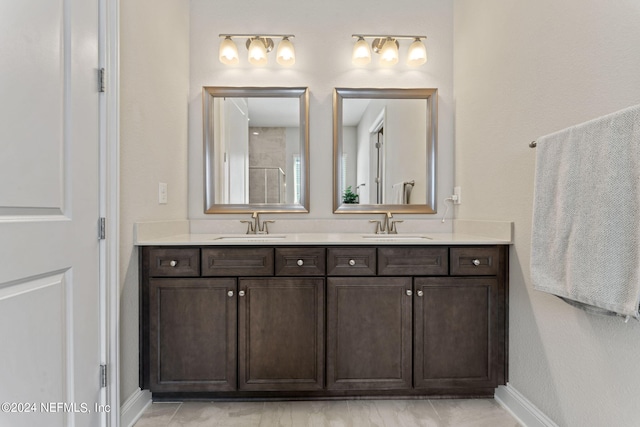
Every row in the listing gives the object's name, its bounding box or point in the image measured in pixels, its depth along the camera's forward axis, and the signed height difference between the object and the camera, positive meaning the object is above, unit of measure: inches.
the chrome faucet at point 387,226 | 86.1 -4.6
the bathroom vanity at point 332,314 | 64.2 -20.8
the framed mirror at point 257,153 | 87.0 +14.6
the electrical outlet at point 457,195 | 85.5 +3.6
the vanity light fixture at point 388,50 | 84.7 +40.8
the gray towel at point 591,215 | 38.8 -0.8
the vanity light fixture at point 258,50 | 83.9 +40.3
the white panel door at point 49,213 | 37.7 -0.8
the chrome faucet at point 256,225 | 85.1 -4.4
